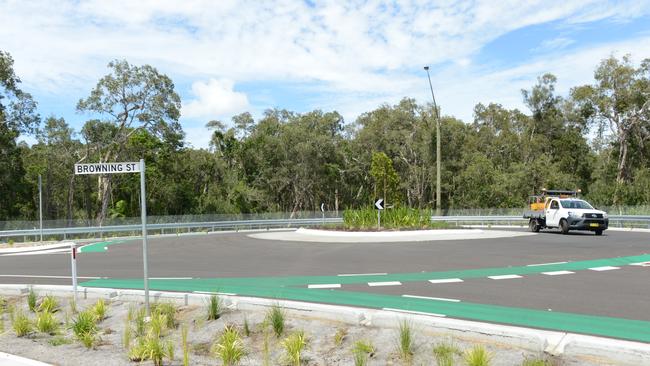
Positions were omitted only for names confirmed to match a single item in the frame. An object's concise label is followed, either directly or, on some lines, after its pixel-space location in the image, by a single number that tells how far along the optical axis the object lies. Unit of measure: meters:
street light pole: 33.12
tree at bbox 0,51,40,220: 41.66
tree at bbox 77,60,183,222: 44.12
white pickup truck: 26.42
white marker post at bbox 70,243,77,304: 9.26
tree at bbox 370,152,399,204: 40.22
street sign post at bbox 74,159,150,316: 8.02
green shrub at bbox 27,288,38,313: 9.24
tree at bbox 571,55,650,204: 55.62
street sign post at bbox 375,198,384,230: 27.92
